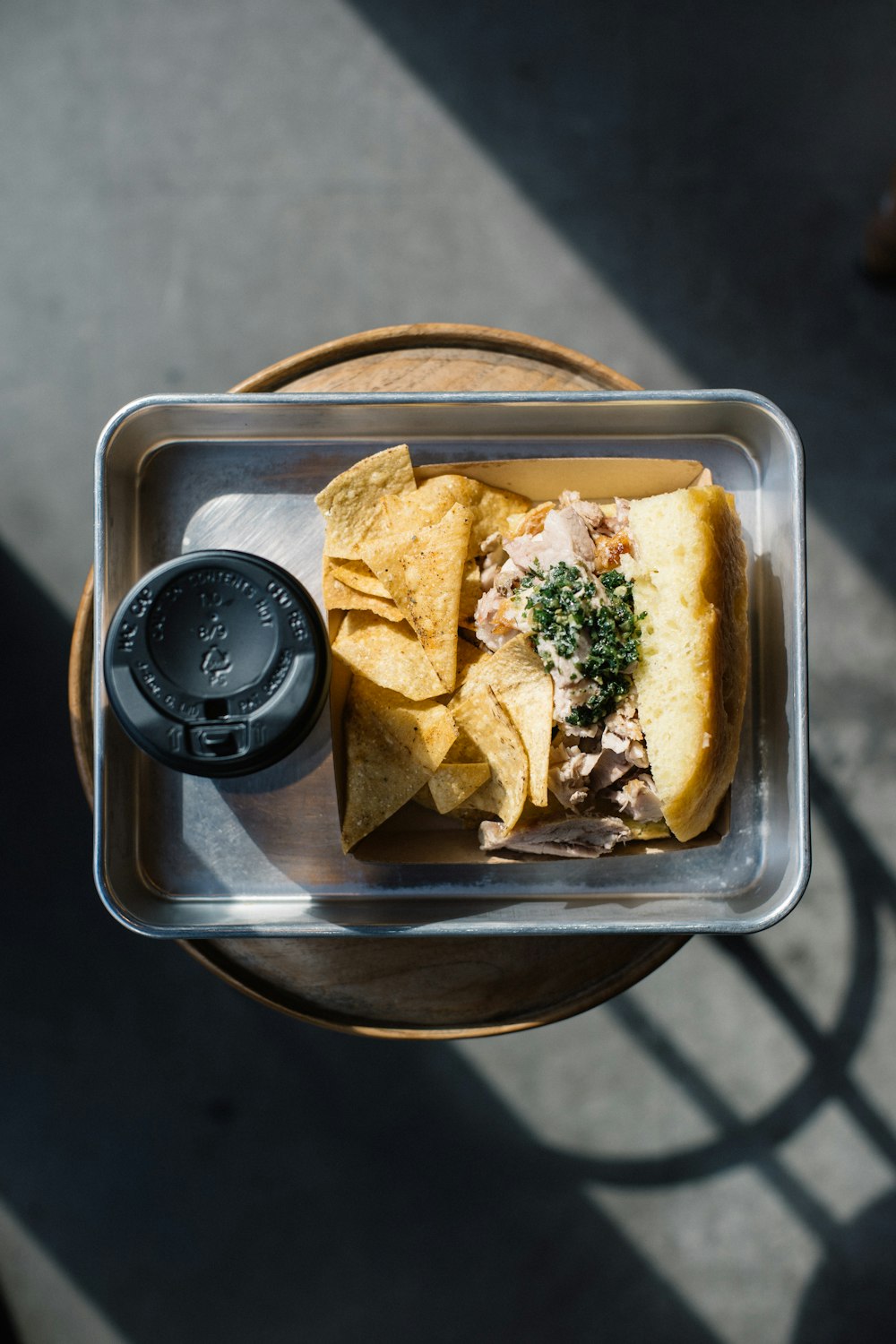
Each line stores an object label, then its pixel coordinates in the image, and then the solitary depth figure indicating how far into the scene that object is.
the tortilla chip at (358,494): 0.73
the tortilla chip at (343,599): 0.74
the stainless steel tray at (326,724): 0.75
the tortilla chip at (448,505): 0.73
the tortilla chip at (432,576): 0.72
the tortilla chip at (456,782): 0.72
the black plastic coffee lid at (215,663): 0.68
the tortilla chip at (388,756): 0.71
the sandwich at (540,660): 0.70
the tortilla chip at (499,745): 0.71
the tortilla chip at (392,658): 0.72
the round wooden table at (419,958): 0.77
